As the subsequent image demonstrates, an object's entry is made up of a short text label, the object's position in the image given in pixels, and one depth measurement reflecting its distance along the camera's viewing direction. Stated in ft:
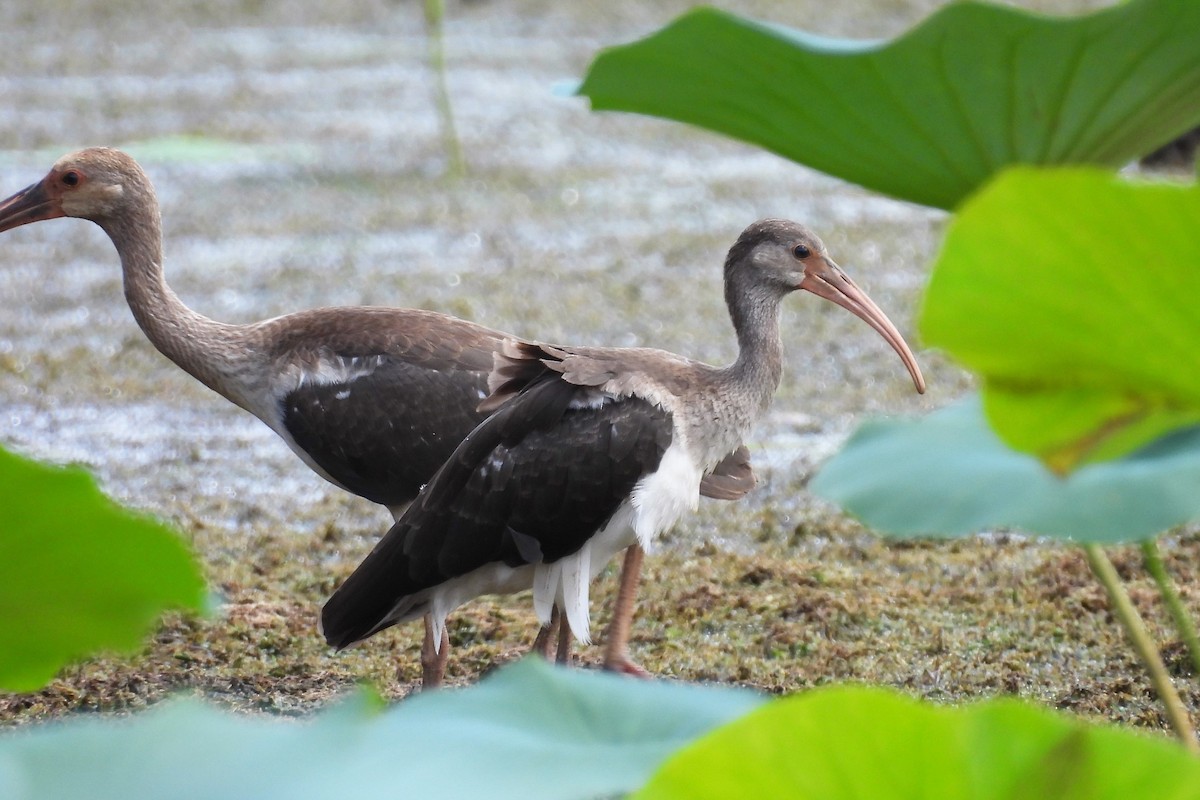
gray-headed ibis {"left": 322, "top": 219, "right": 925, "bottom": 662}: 48.90
